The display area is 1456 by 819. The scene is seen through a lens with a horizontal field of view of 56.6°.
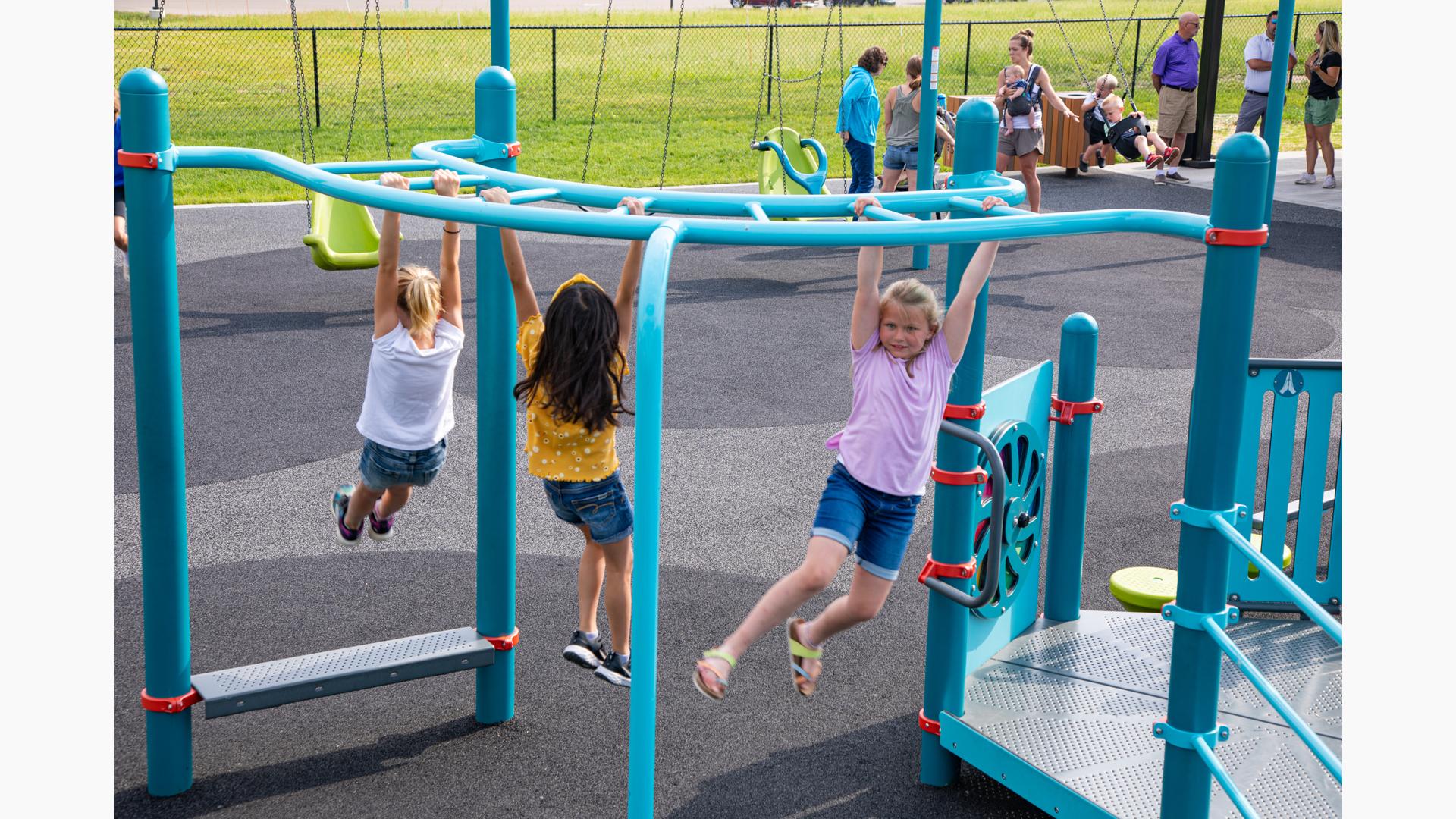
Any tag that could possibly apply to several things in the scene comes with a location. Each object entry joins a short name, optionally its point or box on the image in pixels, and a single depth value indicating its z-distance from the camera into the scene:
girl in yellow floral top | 3.65
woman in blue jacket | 12.19
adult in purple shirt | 14.93
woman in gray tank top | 12.30
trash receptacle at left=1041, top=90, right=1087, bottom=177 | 16.34
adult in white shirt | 14.52
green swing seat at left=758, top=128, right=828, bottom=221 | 11.83
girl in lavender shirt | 3.49
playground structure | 2.66
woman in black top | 14.49
